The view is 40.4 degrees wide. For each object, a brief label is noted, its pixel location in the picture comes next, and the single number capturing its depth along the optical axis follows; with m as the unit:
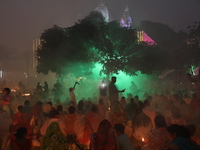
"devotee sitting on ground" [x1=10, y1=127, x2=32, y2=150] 5.38
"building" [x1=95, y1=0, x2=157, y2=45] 37.94
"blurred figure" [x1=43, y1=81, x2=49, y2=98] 19.59
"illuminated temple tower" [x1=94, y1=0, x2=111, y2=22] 53.98
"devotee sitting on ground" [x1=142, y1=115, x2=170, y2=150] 5.94
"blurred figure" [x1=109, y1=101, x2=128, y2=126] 9.10
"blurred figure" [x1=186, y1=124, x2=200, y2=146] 6.19
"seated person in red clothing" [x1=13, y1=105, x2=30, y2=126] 8.21
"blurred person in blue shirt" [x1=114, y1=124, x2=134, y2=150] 5.93
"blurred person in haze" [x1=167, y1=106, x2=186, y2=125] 7.82
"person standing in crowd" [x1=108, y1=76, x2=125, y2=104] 12.77
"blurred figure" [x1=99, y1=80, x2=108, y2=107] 14.02
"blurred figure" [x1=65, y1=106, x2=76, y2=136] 8.11
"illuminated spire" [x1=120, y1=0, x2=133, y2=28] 61.19
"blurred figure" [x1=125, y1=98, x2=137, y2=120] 10.98
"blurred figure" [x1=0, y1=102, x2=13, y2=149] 7.90
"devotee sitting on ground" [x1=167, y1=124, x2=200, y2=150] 4.44
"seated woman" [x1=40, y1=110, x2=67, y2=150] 5.58
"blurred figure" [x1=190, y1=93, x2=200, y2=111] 11.34
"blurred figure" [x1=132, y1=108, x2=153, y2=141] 8.07
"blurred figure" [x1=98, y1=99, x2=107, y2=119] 10.82
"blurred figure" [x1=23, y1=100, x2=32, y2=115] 10.68
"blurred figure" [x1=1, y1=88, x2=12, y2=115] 10.17
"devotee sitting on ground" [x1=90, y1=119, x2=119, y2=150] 5.51
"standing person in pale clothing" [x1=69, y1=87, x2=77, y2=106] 14.55
